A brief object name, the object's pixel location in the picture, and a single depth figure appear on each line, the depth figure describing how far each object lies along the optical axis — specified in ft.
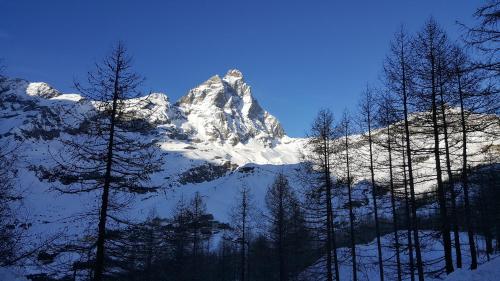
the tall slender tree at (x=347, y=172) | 68.02
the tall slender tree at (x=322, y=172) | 68.44
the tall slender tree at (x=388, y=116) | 55.01
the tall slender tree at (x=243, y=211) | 110.42
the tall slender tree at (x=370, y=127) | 65.57
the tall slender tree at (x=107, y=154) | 43.42
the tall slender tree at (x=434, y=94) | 47.57
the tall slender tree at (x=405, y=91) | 53.52
